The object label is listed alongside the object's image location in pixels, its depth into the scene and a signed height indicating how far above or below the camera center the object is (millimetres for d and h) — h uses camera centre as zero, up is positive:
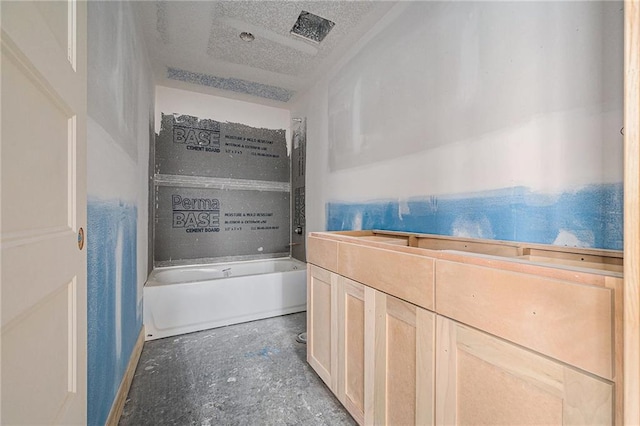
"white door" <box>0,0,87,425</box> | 426 +2
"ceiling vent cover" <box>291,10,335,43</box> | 1995 +1426
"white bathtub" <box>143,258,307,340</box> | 2398 -823
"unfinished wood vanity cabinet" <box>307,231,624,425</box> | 632 -384
